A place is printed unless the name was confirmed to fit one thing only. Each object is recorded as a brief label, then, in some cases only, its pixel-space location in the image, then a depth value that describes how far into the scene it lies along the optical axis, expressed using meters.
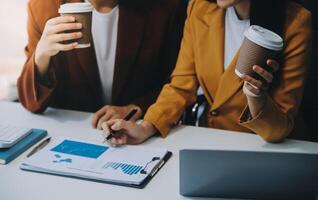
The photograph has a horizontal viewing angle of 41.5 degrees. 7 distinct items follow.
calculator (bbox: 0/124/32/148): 1.20
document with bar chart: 1.06
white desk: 0.99
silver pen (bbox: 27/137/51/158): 1.20
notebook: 1.15
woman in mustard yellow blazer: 1.23
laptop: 0.92
